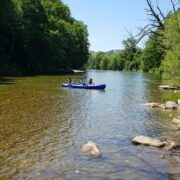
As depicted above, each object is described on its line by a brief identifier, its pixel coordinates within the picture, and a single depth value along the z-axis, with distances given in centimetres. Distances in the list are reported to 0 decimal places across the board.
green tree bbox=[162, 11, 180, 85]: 1705
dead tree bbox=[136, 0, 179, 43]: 2397
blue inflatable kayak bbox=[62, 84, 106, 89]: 2426
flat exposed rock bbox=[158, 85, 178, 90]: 2650
